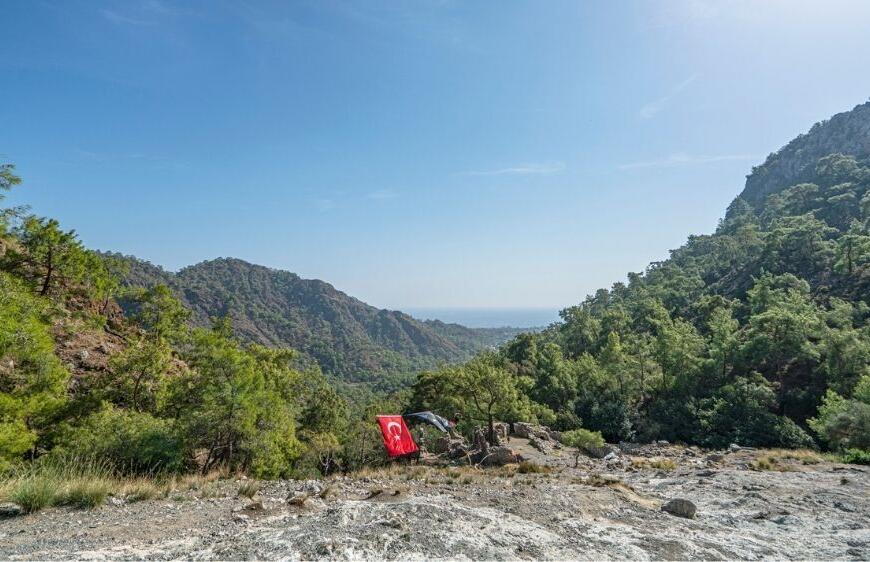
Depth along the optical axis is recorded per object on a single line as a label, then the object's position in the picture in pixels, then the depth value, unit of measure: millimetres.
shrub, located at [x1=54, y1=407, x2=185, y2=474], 11859
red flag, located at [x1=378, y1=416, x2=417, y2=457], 16384
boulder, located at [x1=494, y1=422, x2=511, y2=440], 28188
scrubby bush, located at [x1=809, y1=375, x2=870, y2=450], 19081
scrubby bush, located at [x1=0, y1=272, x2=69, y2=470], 10812
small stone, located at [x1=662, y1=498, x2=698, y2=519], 9133
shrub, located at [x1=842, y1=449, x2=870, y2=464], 16531
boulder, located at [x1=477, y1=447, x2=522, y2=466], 18016
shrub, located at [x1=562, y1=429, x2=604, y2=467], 24109
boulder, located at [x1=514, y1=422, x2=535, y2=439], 28953
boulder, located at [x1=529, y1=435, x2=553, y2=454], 25233
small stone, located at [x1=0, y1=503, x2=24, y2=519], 6742
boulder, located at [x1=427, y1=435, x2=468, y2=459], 22453
